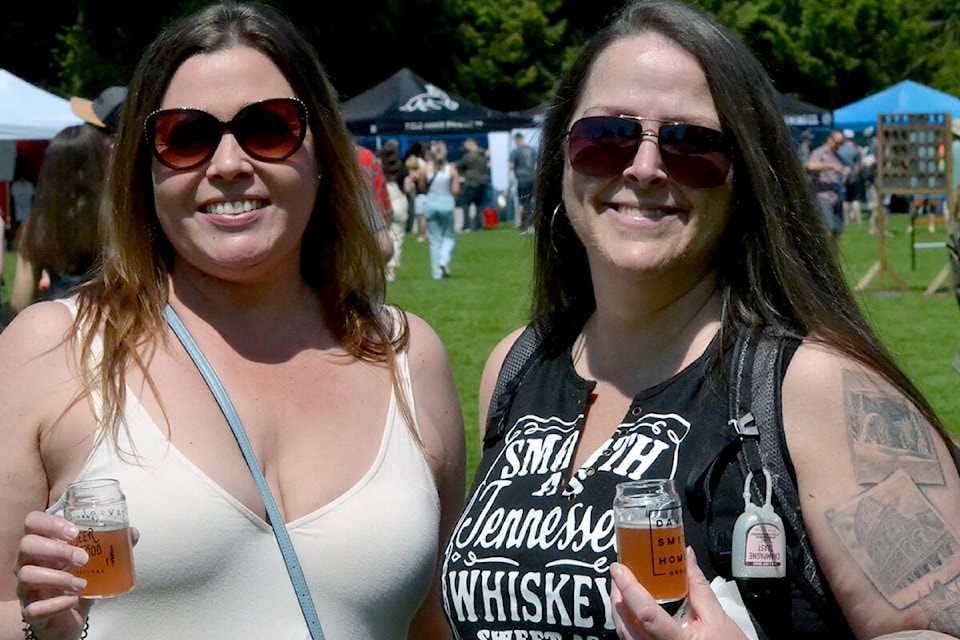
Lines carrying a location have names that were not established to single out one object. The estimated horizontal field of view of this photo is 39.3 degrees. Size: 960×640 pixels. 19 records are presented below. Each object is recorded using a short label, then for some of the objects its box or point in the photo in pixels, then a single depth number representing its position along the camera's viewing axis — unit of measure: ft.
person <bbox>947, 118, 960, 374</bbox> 22.44
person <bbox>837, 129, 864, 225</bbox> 104.73
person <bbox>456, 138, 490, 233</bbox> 96.18
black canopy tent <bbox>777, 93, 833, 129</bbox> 102.06
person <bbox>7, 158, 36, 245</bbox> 93.09
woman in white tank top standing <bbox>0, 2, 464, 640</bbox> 9.19
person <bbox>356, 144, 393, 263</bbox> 45.98
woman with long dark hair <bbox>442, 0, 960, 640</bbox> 8.02
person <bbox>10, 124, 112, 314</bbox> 22.80
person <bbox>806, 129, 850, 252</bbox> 64.17
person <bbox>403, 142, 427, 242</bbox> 92.87
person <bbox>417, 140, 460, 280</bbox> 65.00
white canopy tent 55.72
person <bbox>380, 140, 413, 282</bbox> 71.15
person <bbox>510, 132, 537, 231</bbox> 98.22
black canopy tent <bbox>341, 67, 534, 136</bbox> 100.32
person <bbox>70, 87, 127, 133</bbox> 23.03
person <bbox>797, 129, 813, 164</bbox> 109.52
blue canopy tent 102.53
